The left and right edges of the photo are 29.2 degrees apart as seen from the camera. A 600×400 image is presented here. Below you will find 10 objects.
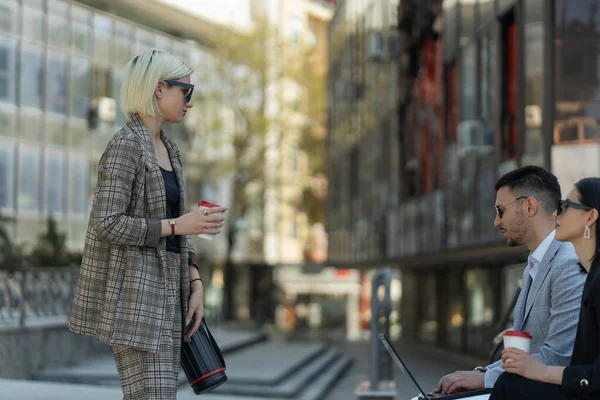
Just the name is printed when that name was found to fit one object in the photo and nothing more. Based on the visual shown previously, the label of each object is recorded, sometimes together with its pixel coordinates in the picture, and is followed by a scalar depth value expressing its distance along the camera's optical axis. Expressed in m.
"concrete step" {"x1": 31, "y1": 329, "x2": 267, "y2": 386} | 14.15
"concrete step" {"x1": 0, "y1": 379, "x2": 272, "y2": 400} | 7.72
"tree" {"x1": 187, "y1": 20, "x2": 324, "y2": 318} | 45.69
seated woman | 3.45
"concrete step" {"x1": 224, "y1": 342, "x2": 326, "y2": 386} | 15.63
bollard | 11.78
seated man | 3.97
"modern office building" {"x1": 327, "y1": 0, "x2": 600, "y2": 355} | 15.19
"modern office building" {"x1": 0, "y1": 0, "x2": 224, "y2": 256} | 34.09
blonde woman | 4.11
